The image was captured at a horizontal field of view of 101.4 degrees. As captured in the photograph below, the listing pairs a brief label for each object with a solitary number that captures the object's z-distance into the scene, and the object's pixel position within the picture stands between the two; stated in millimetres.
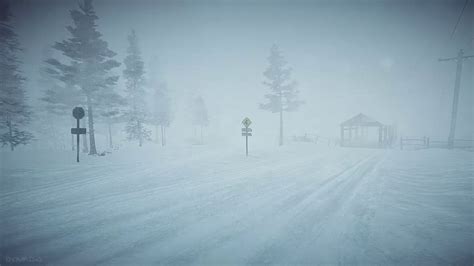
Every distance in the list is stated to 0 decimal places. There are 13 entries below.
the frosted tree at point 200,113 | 40875
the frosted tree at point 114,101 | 18855
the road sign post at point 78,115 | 12000
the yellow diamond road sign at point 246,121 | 16856
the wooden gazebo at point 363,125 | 28095
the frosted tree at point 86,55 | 16609
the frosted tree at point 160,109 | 31312
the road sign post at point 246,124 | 16834
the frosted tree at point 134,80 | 24031
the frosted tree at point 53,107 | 19984
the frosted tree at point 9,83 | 16634
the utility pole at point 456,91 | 20264
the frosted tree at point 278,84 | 27062
